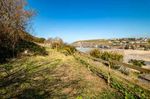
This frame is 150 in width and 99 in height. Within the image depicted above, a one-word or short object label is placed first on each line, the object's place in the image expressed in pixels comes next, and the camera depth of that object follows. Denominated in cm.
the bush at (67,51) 922
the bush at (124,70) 607
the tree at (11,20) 671
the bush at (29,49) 843
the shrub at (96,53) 972
